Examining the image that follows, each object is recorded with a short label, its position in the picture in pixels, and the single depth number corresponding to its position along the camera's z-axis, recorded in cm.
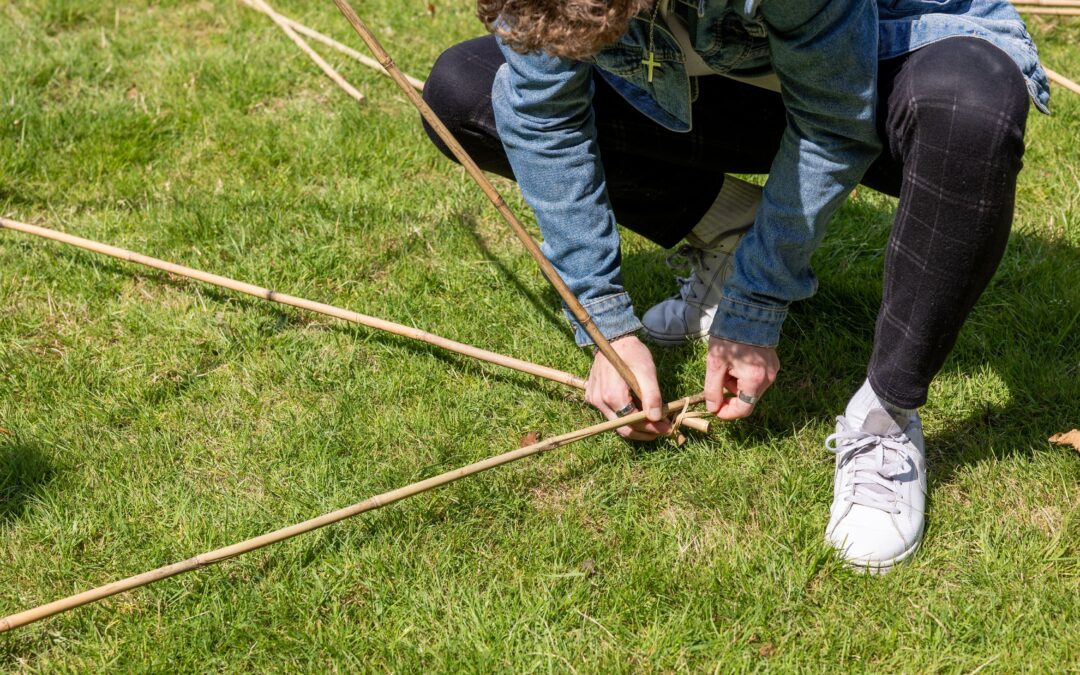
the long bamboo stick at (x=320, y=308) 200
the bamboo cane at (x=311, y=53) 306
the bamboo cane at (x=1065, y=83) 254
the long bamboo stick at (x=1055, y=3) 237
